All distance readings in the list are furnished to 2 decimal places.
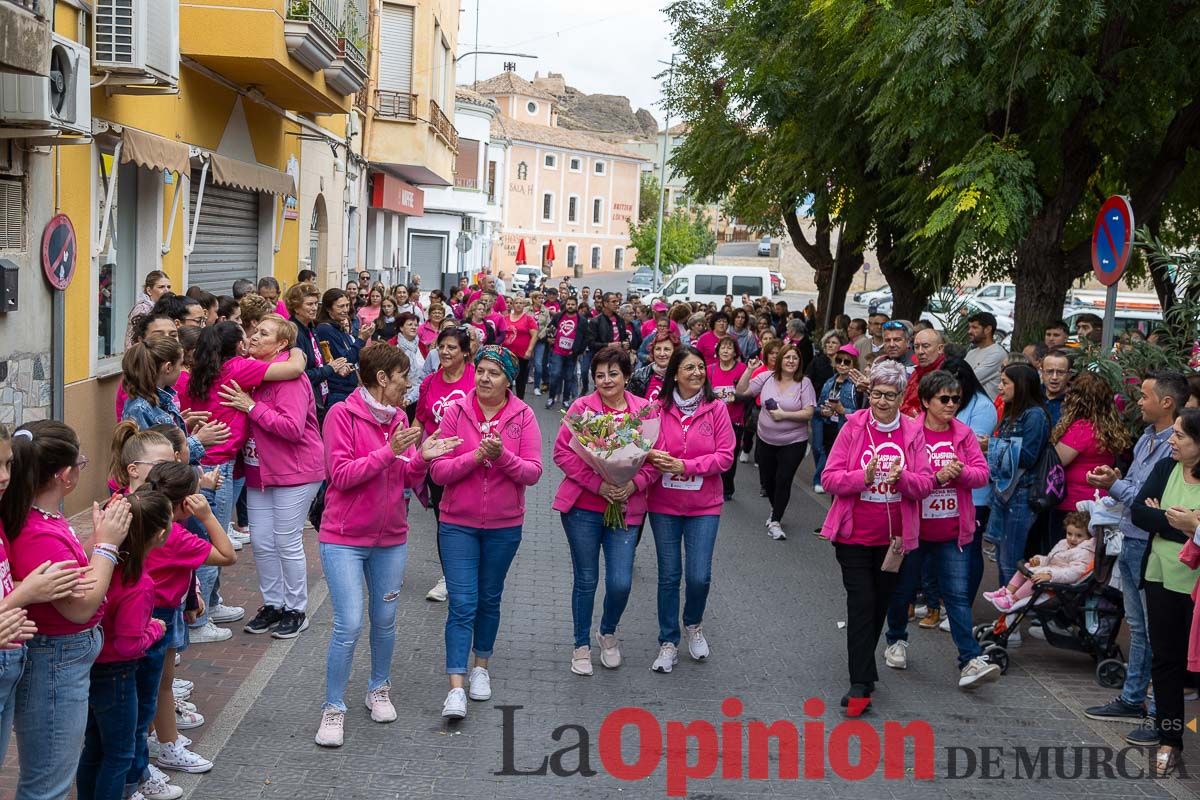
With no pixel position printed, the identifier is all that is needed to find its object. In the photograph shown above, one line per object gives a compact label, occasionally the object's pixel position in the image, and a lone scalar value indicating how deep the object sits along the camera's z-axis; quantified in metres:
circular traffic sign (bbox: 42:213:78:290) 10.02
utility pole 52.02
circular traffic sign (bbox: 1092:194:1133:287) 9.45
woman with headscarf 6.43
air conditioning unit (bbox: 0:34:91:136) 8.73
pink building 84.25
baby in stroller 7.59
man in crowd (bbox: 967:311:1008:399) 11.46
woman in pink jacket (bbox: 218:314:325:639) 7.29
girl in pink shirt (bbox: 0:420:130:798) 4.13
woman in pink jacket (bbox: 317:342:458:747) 6.04
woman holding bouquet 7.13
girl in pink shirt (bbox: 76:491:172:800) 4.48
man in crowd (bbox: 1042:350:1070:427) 8.88
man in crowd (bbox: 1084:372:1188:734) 6.79
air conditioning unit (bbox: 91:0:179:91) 10.63
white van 35.84
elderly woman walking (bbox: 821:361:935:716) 6.85
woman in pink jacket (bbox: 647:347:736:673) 7.37
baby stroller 7.44
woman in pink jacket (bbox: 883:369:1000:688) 7.16
